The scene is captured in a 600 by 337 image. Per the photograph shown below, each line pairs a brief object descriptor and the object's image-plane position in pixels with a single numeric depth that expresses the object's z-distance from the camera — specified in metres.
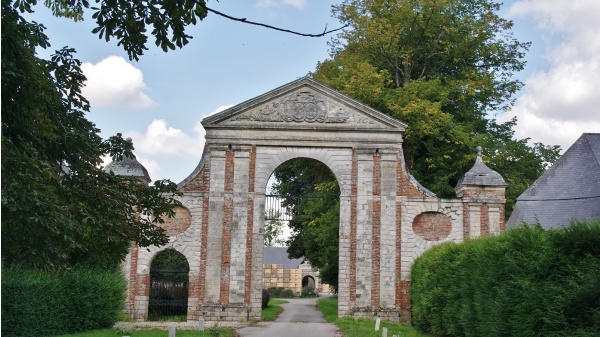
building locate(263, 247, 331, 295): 67.69
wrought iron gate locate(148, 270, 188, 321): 19.61
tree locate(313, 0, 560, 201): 23.50
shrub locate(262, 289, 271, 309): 32.22
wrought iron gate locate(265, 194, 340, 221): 28.75
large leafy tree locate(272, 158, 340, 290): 24.27
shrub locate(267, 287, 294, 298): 58.66
